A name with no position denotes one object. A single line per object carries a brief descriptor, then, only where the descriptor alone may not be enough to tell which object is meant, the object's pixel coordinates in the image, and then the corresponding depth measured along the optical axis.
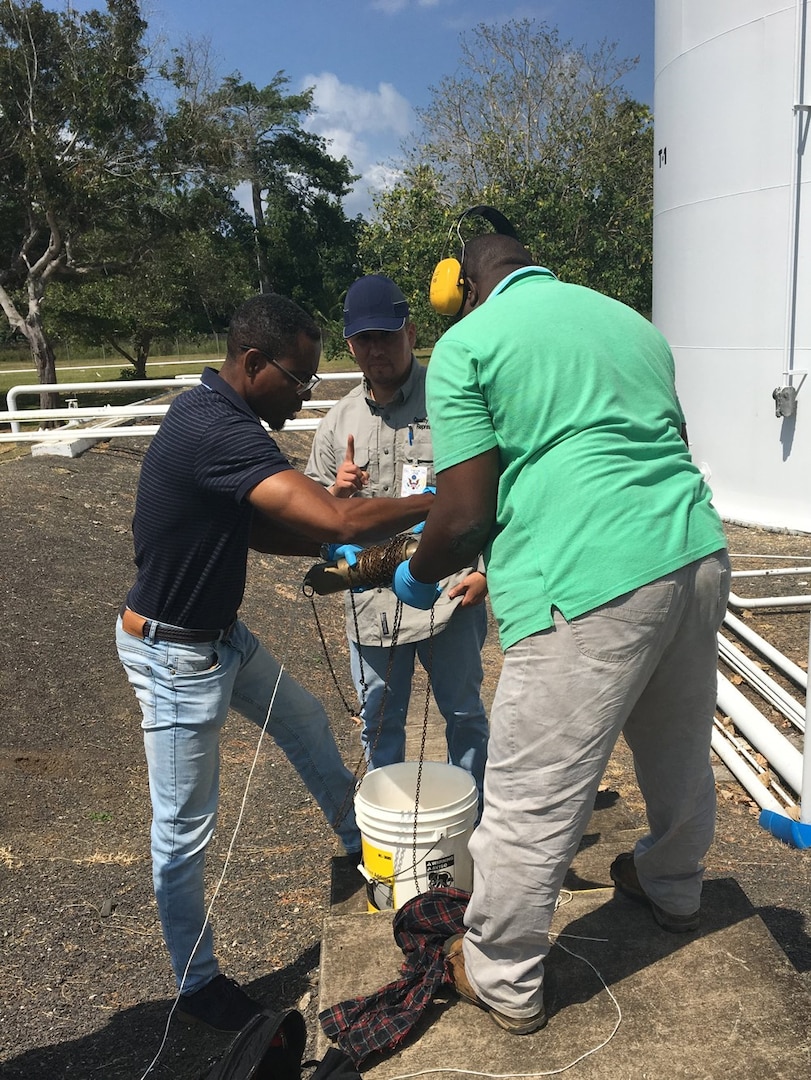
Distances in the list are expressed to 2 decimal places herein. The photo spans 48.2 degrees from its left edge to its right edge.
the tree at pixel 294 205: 31.30
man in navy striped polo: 2.57
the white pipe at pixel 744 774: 4.31
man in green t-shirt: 1.98
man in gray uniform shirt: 3.39
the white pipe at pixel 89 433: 10.25
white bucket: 2.95
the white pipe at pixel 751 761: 4.44
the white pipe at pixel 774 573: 8.19
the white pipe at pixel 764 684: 5.18
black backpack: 1.95
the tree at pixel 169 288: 19.38
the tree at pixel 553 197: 22.59
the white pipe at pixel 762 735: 4.45
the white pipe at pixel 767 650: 5.80
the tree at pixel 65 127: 16.95
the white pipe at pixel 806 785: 3.83
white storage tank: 9.41
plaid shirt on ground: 2.21
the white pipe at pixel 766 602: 7.23
